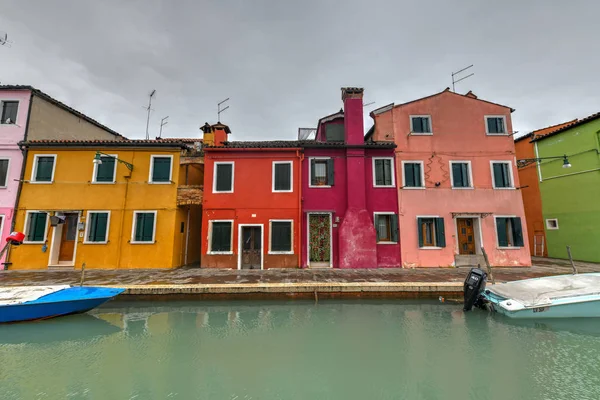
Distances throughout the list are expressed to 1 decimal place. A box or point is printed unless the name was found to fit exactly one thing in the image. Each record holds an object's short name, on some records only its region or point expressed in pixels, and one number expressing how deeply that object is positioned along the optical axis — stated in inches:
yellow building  519.5
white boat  297.1
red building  527.2
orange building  671.1
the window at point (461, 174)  560.7
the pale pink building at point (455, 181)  536.4
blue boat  292.2
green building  549.3
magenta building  523.8
